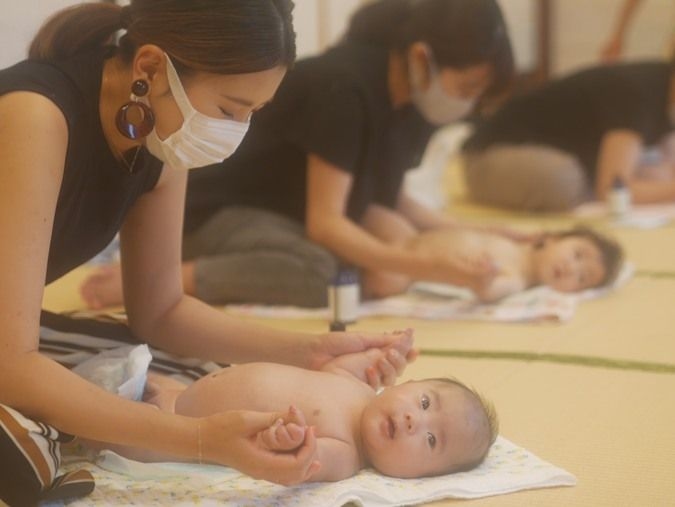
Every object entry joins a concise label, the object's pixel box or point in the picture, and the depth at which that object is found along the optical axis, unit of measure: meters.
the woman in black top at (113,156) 1.17
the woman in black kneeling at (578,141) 3.70
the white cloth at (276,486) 1.27
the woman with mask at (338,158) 2.29
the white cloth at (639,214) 3.47
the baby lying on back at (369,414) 1.35
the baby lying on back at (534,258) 2.58
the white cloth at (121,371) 1.43
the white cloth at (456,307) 2.40
